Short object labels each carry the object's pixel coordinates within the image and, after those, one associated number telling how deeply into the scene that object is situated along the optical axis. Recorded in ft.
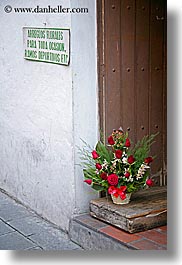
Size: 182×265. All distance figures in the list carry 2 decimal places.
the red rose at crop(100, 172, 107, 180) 14.06
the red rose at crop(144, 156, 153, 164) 14.30
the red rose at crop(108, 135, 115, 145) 14.14
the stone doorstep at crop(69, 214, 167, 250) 13.03
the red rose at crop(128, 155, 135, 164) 14.03
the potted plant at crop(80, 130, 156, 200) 14.03
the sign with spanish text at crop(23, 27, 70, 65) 14.75
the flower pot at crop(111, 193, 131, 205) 14.34
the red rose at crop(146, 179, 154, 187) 13.94
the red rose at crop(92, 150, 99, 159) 14.23
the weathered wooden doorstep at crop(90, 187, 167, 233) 13.60
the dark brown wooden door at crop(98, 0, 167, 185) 14.88
